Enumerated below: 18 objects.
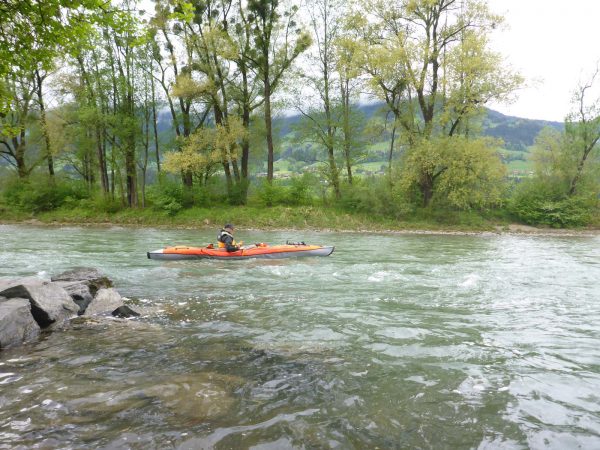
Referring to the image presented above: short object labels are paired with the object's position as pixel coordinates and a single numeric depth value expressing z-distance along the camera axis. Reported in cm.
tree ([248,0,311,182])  2648
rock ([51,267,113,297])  846
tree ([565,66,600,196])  2686
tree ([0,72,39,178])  2850
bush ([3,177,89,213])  2808
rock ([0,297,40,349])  547
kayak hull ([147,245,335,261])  1327
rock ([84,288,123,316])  709
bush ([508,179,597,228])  2612
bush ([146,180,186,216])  2698
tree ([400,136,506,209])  2316
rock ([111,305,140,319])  689
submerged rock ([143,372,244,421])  375
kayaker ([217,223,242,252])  1336
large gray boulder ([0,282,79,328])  628
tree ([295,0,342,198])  2803
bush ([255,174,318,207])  2764
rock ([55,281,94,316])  761
